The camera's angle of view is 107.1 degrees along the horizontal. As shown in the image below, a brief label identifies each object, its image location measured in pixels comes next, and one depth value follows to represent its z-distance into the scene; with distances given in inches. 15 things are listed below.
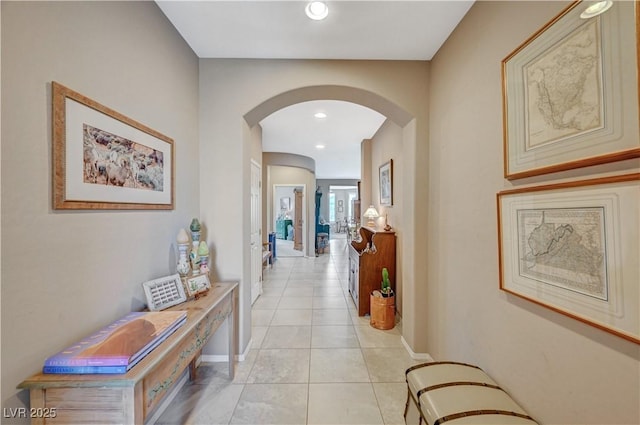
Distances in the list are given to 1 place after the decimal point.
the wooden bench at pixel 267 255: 217.2
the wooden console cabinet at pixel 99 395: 35.0
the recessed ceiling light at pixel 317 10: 63.0
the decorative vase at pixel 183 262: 70.8
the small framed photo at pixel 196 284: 68.7
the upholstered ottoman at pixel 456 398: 43.1
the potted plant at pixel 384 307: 114.7
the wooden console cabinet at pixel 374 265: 128.2
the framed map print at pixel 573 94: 30.9
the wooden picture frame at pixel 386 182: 138.4
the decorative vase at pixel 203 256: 75.9
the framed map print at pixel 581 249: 30.7
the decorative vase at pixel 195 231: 76.1
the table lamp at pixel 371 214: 158.7
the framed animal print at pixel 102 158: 41.1
